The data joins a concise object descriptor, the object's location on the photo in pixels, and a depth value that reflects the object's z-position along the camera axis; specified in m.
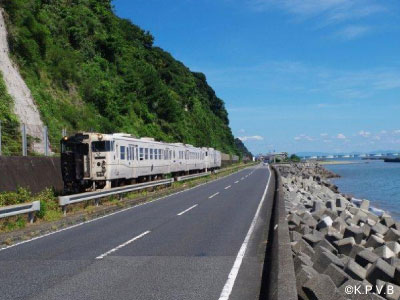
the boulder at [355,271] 8.28
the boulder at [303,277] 6.58
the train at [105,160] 22.45
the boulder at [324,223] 13.79
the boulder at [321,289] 5.95
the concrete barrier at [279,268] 5.67
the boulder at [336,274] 7.40
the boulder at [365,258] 9.55
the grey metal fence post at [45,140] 21.01
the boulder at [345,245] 10.84
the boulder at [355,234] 12.78
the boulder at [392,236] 14.36
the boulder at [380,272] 8.41
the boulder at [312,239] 10.95
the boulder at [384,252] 10.40
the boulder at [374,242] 12.23
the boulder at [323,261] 8.27
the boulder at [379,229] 14.54
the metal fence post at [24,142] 18.95
